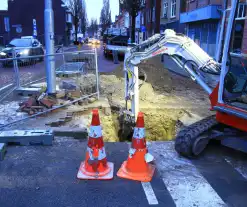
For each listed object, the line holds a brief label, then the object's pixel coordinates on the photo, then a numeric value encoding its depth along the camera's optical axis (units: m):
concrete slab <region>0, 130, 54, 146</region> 4.05
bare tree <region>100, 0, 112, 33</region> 71.60
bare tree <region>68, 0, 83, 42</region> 54.76
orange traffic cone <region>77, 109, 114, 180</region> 3.30
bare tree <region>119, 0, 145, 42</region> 24.88
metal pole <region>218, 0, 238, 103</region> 3.32
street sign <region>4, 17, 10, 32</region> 38.88
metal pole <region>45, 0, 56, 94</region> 5.82
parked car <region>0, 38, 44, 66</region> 12.82
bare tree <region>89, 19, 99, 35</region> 106.71
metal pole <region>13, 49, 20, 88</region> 5.92
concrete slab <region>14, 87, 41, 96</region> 6.77
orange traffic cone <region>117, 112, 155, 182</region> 3.32
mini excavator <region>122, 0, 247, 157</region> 3.44
